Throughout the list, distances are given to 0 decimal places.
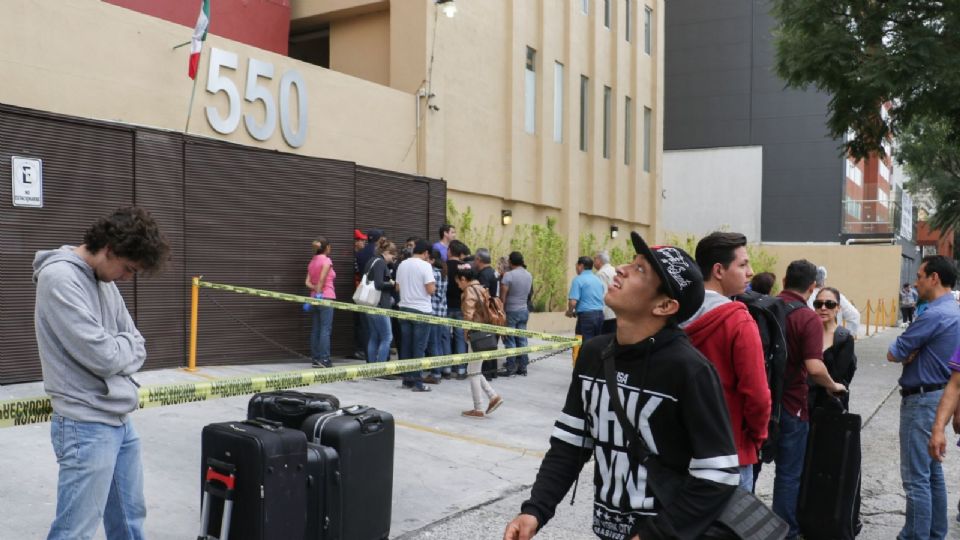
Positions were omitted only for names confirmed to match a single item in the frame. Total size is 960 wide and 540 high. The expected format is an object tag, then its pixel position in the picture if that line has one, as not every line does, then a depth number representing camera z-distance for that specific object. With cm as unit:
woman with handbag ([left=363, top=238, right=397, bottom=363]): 1064
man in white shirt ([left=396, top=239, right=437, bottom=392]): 1054
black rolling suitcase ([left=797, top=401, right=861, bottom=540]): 513
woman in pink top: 1127
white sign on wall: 867
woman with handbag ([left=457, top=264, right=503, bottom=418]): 902
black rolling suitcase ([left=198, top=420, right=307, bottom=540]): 381
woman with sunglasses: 582
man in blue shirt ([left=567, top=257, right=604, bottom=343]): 1189
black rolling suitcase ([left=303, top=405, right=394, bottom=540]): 441
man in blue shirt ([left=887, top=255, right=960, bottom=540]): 512
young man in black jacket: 245
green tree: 1438
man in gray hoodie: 341
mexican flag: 1038
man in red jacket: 371
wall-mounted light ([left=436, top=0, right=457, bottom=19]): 1480
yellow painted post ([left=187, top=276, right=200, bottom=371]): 1036
